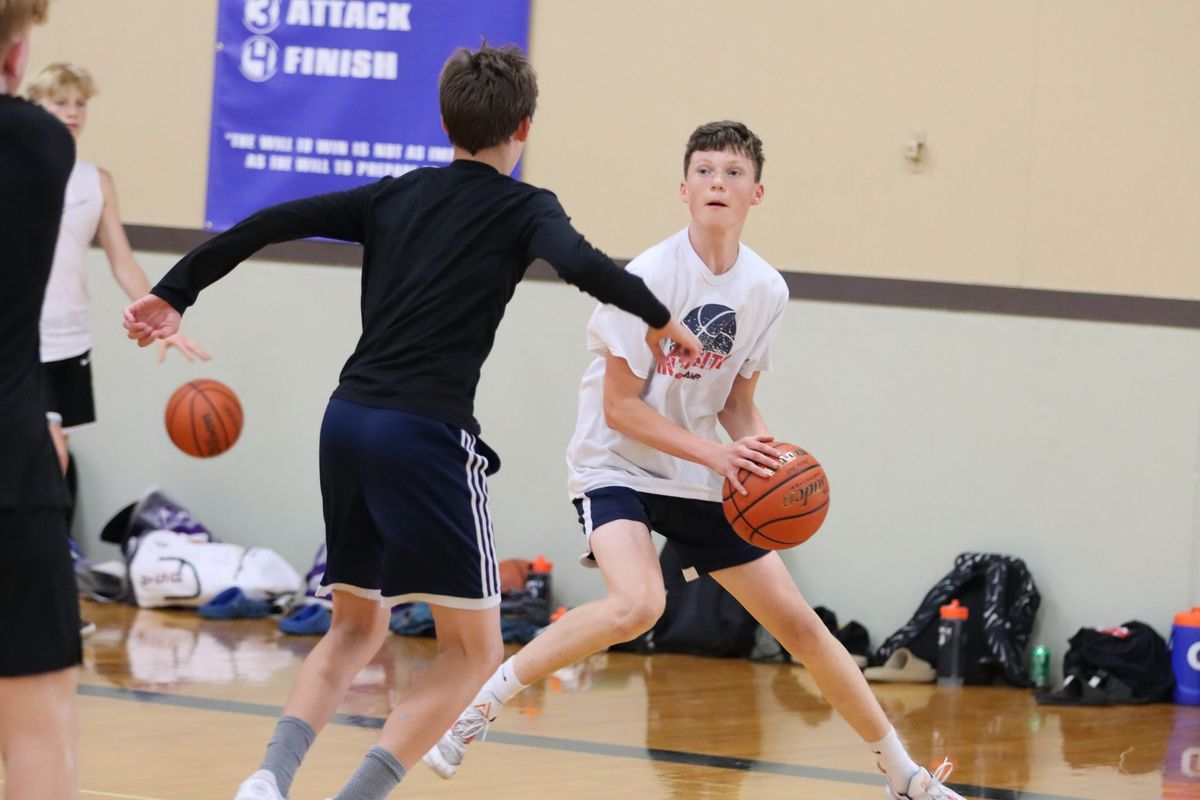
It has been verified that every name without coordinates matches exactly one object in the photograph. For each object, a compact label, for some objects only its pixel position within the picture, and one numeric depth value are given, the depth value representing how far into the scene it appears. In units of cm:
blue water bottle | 1407
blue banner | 1659
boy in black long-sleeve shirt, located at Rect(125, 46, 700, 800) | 670
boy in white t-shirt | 845
